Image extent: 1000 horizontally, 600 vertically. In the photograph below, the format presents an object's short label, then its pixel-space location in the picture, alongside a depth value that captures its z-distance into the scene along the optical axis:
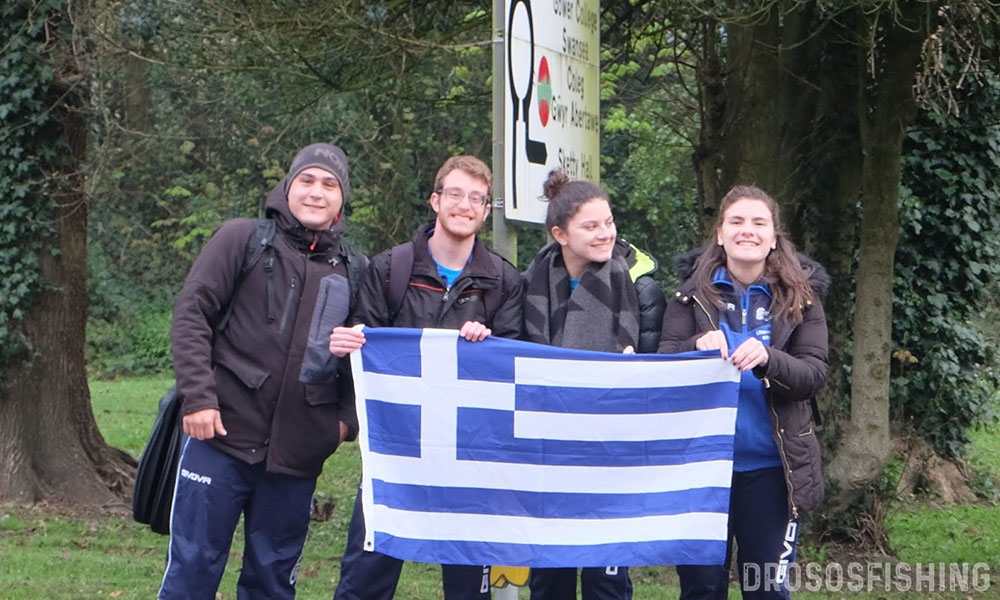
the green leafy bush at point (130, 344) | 27.33
